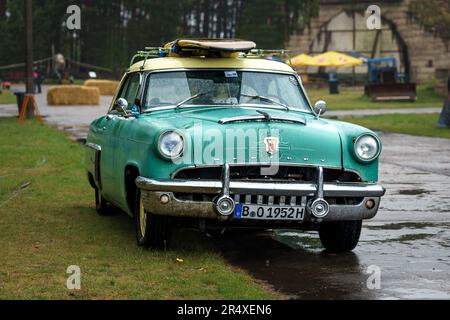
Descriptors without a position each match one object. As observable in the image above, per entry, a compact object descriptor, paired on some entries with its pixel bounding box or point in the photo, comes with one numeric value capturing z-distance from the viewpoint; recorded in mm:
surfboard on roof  9789
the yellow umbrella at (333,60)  60375
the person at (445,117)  26734
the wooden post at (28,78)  31406
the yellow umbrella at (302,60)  62319
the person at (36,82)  62094
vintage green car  8172
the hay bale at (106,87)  62594
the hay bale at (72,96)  45406
